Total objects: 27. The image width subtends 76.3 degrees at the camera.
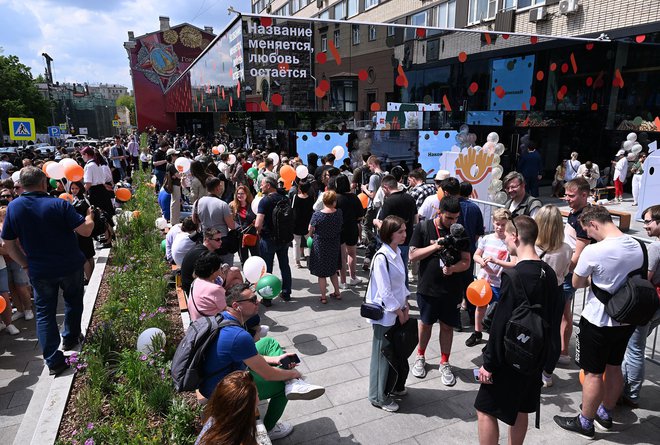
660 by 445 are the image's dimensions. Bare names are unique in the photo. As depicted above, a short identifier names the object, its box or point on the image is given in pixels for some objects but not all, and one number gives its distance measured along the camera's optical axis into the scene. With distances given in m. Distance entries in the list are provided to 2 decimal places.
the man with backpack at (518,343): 2.57
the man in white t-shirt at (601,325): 3.06
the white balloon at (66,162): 5.86
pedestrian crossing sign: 14.09
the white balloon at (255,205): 6.18
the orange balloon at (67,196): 6.18
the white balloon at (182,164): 9.01
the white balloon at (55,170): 5.73
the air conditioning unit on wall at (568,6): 15.44
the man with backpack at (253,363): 2.74
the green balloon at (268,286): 4.96
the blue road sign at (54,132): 23.49
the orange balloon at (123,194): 8.24
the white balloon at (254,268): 4.97
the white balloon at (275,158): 10.19
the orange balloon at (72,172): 5.81
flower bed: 3.16
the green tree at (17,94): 39.59
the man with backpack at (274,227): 5.86
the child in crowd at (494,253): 4.18
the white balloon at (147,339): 4.14
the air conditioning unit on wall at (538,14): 16.55
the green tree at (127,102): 113.58
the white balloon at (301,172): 8.34
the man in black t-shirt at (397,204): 5.70
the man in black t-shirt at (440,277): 3.86
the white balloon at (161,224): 8.52
